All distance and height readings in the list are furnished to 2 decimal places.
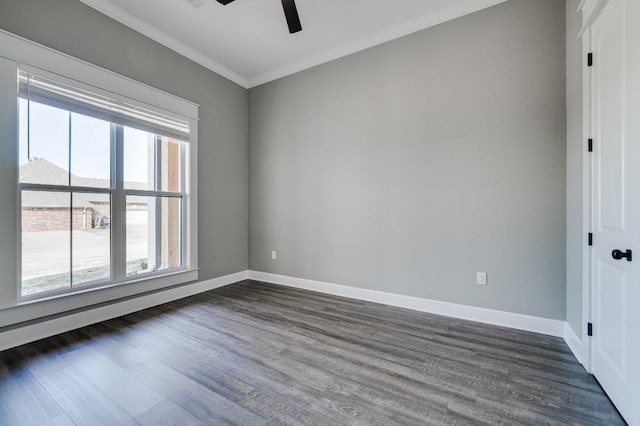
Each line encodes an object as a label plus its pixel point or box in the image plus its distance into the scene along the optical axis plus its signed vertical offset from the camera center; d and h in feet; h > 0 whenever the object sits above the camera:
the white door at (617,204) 4.39 +0.15
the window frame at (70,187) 7.02 +1.42
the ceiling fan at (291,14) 6.89 +5.49
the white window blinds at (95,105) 7.43 +3.60
